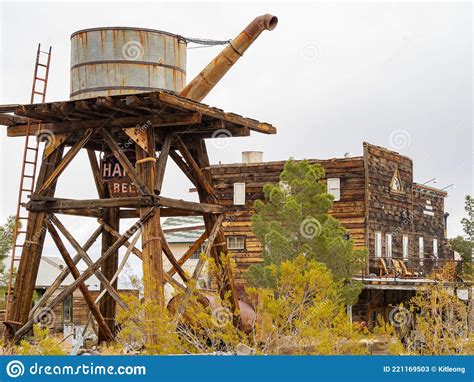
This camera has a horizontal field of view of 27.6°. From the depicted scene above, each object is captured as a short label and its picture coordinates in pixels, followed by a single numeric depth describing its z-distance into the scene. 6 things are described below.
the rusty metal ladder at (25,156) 19.97
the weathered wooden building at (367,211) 38.06
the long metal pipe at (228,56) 20.16
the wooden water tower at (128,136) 18.84
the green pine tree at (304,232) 28.78
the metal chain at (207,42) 20.45
